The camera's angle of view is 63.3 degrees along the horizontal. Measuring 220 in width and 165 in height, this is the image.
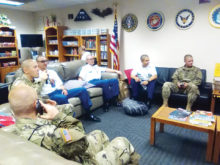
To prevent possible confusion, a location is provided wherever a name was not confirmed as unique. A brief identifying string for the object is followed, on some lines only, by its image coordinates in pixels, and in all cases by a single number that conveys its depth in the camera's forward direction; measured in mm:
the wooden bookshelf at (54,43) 5641
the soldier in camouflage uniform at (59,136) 906
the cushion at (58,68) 3559
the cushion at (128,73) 4145
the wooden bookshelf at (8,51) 5500
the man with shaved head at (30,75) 2367
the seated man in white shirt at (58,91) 2746
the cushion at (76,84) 3299
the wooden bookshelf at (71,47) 5497
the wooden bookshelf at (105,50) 4941
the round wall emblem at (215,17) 3541
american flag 4578
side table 3139
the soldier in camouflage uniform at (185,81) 3378
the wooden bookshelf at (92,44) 4977
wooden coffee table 1941
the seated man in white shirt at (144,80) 3566
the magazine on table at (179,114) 2219
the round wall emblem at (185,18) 3818
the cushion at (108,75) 3882
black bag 3277
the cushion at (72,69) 3756
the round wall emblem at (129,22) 4535
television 6024
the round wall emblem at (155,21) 4157
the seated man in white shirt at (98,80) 3572
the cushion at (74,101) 2962
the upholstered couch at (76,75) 3057
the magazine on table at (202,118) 2070
